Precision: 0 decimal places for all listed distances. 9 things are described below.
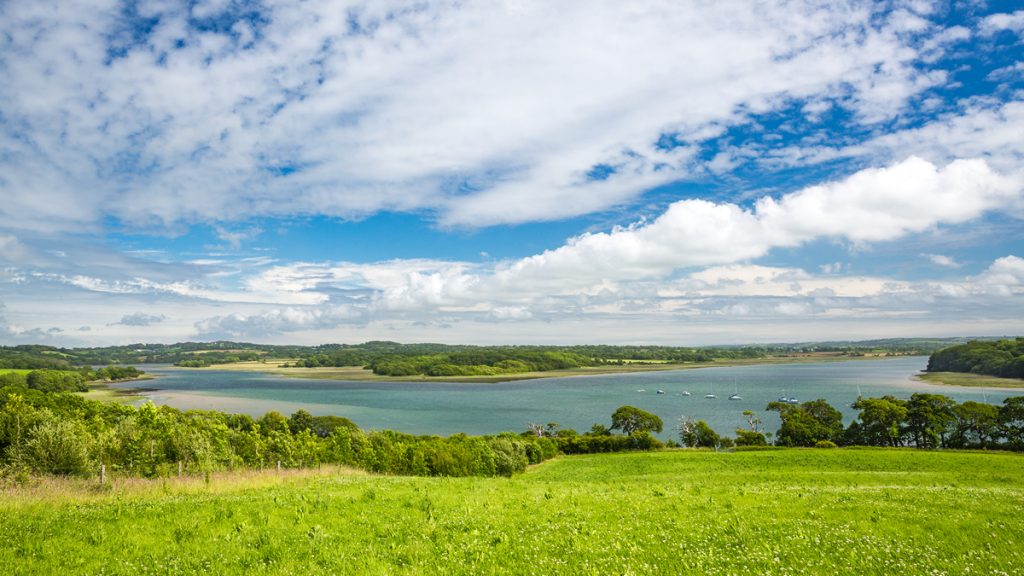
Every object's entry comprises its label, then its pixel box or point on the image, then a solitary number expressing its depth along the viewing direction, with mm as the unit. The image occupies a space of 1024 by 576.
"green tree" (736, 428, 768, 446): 81500
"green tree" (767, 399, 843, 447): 83375
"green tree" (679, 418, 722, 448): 83562
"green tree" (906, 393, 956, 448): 79062
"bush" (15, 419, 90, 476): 32062
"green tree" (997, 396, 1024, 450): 73625
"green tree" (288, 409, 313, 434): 95962
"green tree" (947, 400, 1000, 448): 76000
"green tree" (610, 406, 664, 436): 95562
